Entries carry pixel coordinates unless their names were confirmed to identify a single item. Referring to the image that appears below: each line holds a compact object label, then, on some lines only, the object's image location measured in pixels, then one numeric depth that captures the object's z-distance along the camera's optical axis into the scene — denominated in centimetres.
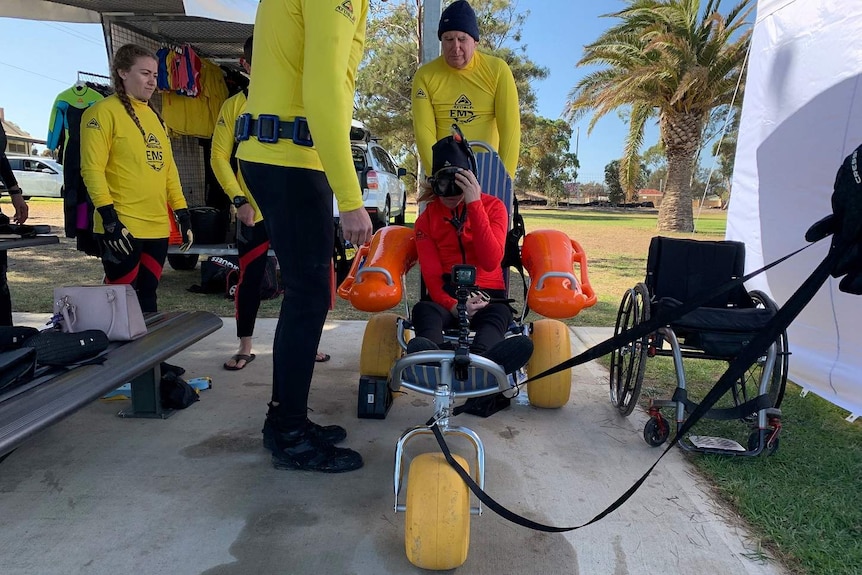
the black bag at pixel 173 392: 331
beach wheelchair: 194
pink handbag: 279
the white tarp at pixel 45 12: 500
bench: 196
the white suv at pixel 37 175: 2170
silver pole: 511
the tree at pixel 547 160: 3859
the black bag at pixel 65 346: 246
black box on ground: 330
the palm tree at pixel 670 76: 1608
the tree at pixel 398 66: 2572
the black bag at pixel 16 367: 220
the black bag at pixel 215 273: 687
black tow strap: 139
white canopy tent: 385
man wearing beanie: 392
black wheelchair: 295
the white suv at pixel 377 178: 962
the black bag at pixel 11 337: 244
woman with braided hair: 317
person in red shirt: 276
